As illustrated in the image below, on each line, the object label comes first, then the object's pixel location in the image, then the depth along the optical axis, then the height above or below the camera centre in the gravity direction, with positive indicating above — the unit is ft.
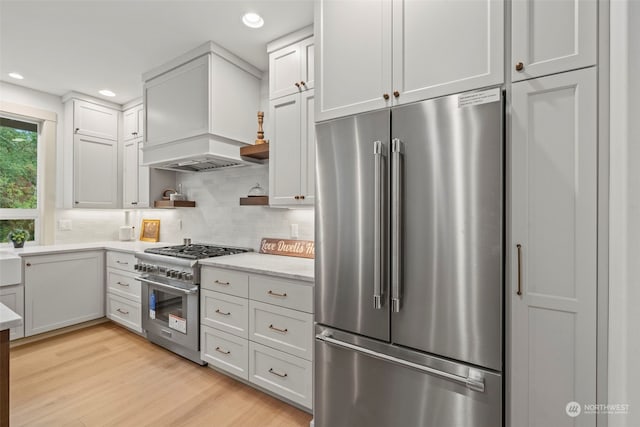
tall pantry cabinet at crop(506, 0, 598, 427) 3.51 -0.01
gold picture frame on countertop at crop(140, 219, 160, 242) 12.66 -0.84
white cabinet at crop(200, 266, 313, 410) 6.21 -2.73
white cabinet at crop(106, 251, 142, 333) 10.14 -2.89
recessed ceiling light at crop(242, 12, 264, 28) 6.91 +4.56
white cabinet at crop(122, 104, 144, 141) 11.92 +3.60
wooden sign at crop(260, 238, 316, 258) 8.37 -1.05
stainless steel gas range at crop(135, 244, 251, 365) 8.05 -2.45
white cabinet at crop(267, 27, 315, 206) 7.12 +2.18
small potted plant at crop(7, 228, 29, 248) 10.18 -0.93
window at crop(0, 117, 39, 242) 10.72 +1.24
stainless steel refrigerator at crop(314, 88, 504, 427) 4.00 -0.81
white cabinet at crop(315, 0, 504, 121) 4.09 +2.51
